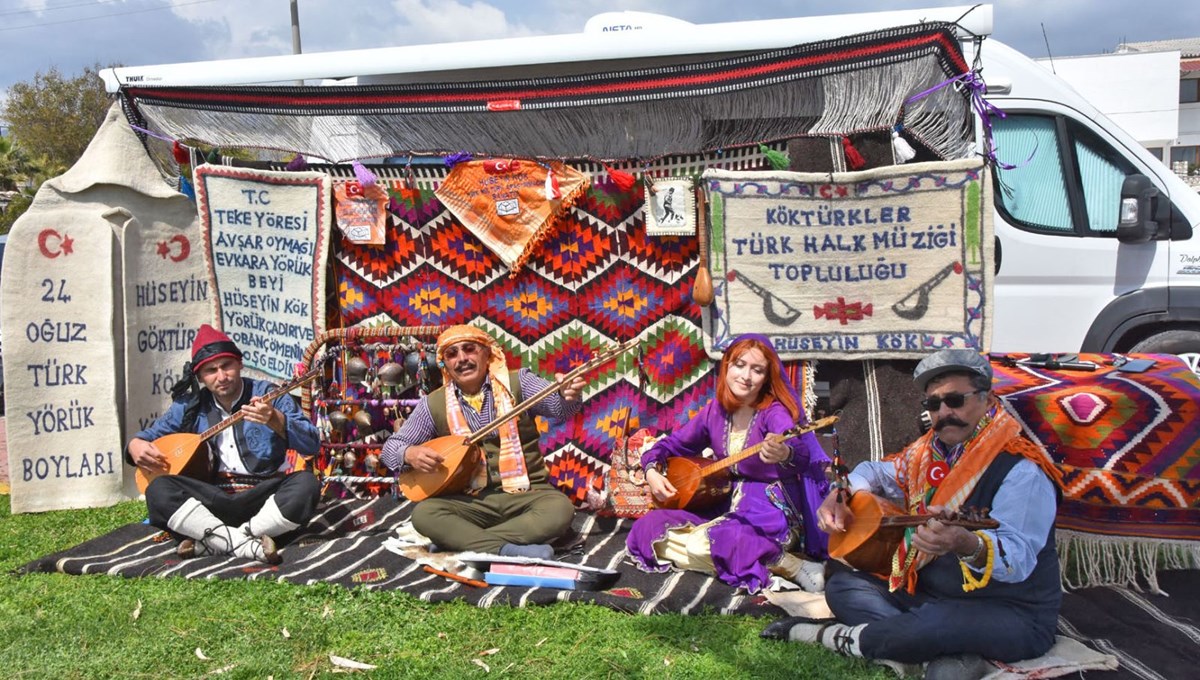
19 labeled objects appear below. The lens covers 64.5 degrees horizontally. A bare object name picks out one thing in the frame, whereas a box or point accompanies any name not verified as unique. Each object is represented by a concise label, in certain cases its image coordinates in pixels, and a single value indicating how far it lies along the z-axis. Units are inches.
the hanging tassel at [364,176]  201.2
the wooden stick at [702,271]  180.2
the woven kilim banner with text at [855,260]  171.2
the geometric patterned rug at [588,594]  128.1
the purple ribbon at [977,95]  165.2
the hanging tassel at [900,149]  176.7
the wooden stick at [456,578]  153.3
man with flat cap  105.7
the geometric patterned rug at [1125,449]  142.3
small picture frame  181.9
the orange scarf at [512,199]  189.3
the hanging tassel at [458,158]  195.2
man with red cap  172.6
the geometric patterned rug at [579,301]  187.9
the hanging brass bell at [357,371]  203.5
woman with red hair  150.5
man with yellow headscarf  167.2
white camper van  213.3
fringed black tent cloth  167.6
